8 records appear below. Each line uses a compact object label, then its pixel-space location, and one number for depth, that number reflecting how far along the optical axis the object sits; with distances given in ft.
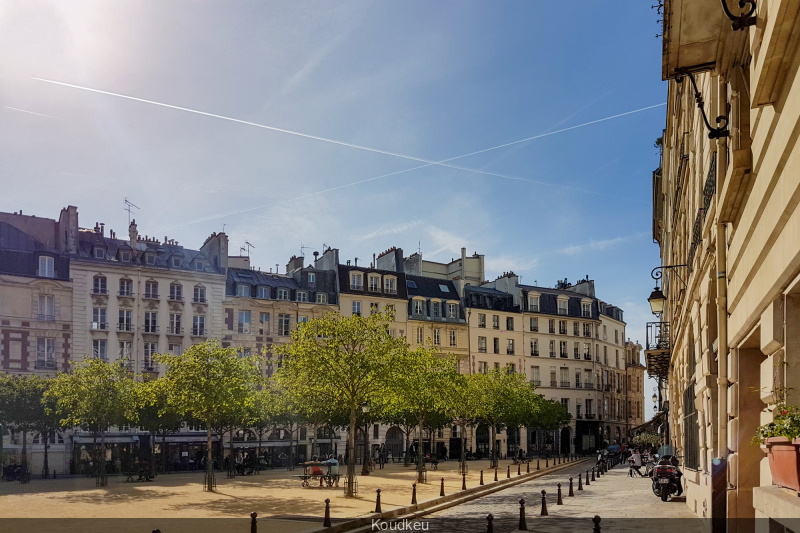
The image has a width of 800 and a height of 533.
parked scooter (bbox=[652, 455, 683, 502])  75.97
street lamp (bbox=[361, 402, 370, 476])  128.58
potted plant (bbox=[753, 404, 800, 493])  17.85
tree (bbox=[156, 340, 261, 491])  99.66
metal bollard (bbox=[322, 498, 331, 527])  56.49
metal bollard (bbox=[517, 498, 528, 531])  55.17
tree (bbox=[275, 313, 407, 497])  90.99
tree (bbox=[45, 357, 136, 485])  117.70
